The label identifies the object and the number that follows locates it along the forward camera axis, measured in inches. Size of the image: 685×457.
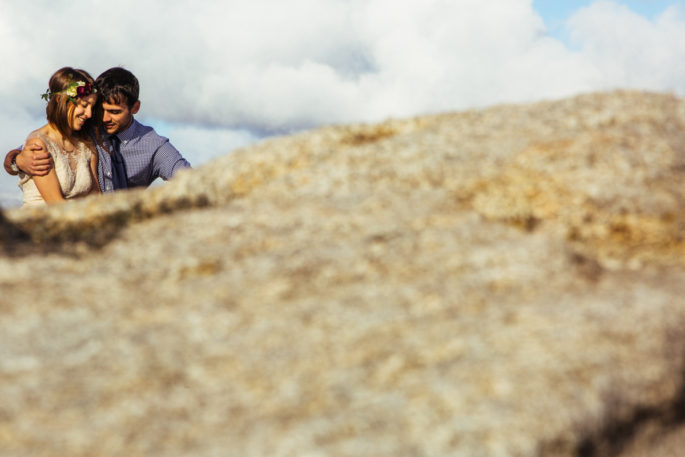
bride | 624.4
